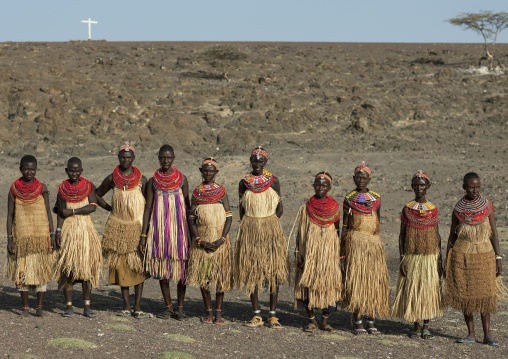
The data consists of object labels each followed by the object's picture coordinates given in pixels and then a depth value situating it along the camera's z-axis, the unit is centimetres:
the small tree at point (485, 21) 3909
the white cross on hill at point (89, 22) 5554
